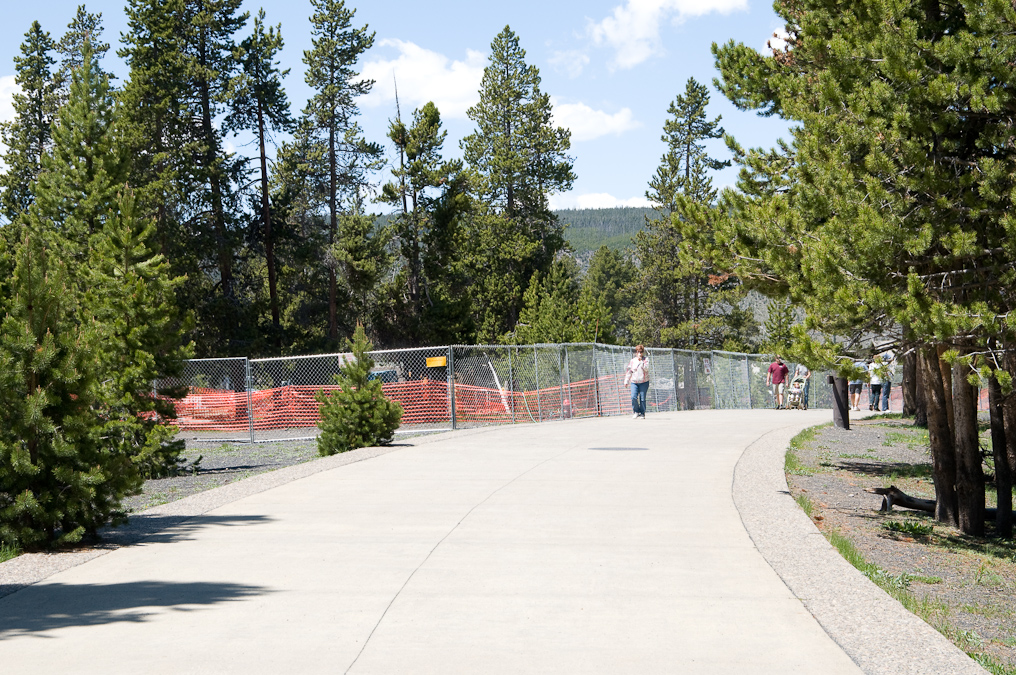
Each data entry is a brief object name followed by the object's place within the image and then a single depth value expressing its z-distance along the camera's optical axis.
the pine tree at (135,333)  14.69
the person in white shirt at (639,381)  22.91
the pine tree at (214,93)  45.88
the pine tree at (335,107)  52.59
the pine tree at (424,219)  53.75
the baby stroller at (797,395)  33.44
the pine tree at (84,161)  24.12
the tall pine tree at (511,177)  63.09
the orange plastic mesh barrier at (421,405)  24.39
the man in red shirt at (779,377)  32.16
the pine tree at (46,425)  7.71
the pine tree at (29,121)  48.09
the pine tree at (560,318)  42.84
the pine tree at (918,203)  8.26
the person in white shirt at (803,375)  33.92
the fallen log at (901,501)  10.43
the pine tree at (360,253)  50.50
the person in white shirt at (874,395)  31.53
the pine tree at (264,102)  47.75
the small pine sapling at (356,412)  15.79
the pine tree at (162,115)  41.72
